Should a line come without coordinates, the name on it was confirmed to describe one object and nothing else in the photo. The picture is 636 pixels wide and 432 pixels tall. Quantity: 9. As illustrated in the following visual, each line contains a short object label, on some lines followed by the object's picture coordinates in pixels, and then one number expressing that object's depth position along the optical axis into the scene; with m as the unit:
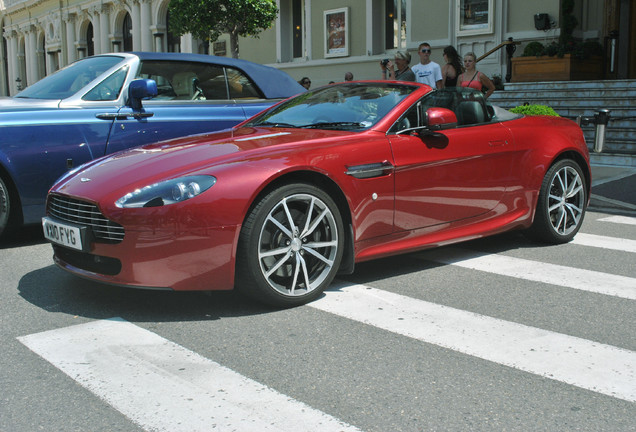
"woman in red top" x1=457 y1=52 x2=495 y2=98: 10.48
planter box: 15.85
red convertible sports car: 4.12
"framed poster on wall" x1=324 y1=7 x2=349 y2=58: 23.48
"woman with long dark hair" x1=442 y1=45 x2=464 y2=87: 10.82
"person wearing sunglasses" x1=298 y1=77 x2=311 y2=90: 19.58
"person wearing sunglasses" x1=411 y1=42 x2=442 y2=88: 11.05
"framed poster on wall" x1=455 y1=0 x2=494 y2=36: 18.67
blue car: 6.23
